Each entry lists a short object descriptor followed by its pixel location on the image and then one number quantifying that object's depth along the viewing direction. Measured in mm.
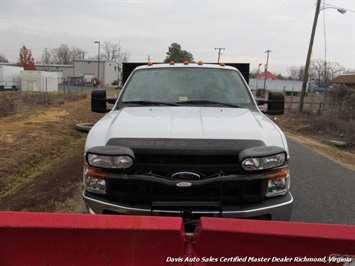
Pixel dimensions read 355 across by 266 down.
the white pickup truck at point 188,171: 2807
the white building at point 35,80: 55312
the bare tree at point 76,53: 132250
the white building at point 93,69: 89625
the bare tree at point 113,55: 123062
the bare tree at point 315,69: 99525
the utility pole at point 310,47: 24250
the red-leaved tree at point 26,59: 82562
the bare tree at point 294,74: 131162
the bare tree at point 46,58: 130225
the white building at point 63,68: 97744
